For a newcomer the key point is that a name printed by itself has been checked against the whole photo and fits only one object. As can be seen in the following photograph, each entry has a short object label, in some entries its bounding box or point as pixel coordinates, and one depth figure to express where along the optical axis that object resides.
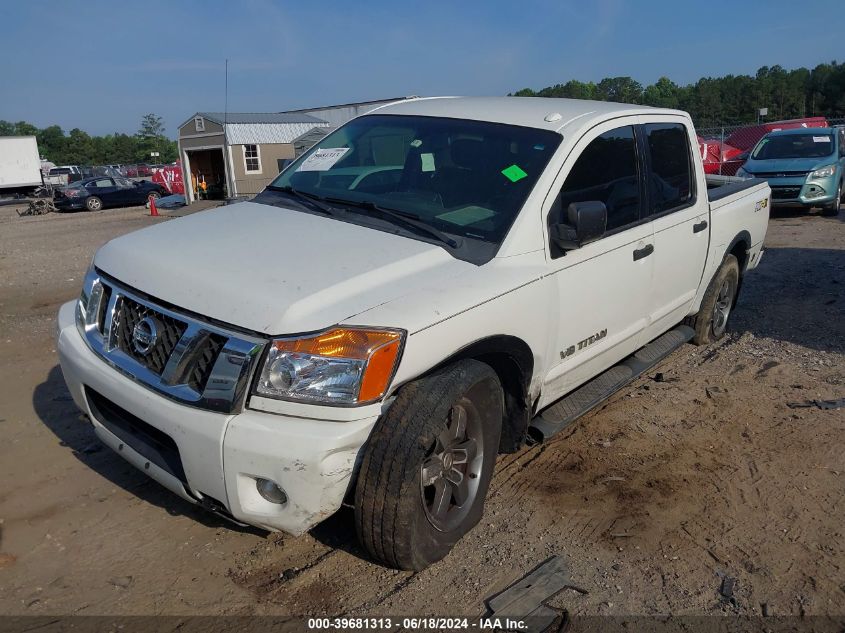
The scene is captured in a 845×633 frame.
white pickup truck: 2.57
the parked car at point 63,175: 37.91
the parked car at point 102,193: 27.48
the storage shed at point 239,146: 28.83
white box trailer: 31.28
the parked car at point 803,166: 13.48
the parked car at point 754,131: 24.62
